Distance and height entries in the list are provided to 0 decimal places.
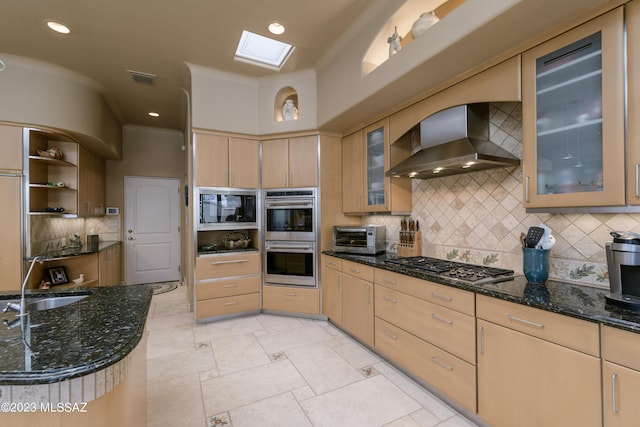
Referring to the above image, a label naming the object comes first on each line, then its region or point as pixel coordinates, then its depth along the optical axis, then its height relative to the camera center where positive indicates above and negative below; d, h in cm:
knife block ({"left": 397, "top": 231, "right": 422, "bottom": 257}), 282 -28
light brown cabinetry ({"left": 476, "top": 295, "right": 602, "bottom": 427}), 125 -76
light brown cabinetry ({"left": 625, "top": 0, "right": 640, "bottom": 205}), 132 +54
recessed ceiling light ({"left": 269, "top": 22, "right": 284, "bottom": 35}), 254 +173
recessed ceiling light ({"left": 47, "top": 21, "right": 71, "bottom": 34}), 252 +173
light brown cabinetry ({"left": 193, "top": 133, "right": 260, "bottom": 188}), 337 +68
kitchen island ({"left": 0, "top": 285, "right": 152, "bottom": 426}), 75 -42
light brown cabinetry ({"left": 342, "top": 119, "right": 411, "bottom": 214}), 292 +44
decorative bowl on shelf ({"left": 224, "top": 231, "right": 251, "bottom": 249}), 373 -33
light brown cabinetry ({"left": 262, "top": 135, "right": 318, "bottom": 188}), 352 +69
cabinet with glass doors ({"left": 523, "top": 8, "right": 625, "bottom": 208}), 138 +53
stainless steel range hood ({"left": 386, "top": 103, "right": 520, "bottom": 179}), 198 +53
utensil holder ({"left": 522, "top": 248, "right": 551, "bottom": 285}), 172 -31
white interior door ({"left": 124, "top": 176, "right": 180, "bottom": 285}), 530 -25
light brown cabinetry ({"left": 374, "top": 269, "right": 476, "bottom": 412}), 177 -84
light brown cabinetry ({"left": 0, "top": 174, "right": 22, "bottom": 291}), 312 -18
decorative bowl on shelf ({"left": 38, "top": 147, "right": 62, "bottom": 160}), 339 +79
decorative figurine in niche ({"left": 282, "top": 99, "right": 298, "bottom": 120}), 358 +134
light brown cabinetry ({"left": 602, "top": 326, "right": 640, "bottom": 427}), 112 -66
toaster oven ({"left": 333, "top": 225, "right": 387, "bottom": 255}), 302 -26
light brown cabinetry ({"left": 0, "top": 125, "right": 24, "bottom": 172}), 312 +77
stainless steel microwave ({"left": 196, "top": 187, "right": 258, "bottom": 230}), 340 +10
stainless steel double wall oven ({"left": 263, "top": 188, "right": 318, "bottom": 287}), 348 -26
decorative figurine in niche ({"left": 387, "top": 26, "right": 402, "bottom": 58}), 232 +143
